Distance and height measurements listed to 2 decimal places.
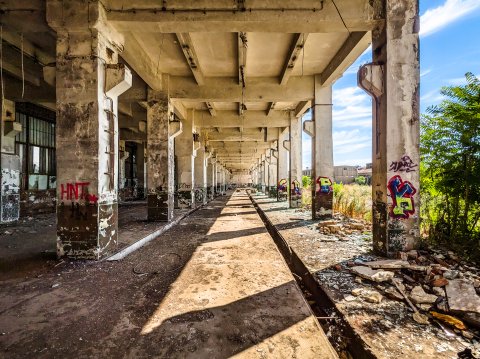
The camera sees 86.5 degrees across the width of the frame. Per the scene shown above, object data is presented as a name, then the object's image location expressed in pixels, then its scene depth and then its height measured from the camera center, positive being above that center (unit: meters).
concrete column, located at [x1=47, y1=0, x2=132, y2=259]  4.36 +0.86
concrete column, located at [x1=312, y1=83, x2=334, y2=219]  9.09 +1.06
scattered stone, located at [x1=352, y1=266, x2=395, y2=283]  3.34 -1.31
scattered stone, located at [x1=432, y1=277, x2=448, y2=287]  3.01 -1.24
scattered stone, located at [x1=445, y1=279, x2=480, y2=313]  2.46 -1.23
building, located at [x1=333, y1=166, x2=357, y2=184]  48.75 +0.98
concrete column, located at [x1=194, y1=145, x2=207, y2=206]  15.95 +0.12
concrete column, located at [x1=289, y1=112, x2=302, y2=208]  13.50 +1.03
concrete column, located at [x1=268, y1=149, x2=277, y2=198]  22.40 +0.18
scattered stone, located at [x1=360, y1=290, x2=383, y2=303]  2.83 -1.35
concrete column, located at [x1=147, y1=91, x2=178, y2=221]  8.42 +0.73
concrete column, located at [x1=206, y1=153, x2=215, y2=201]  22.66 +0.28
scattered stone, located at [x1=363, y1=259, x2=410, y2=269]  3.69 -1.29
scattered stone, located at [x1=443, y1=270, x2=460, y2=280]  3.25 -1.24
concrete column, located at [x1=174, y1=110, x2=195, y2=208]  11.86 +0.37
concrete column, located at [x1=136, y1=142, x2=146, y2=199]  19.72 +0.78
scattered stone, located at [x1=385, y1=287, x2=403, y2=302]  2.87 -1.34
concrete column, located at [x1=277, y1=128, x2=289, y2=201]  17.38 +0.47
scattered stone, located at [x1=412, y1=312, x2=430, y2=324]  2.40 -1.34
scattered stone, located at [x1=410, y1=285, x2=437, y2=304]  2.73 -1.31
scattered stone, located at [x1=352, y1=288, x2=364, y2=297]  3.00 -1.36
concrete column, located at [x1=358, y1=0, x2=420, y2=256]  4.49 +0.86
